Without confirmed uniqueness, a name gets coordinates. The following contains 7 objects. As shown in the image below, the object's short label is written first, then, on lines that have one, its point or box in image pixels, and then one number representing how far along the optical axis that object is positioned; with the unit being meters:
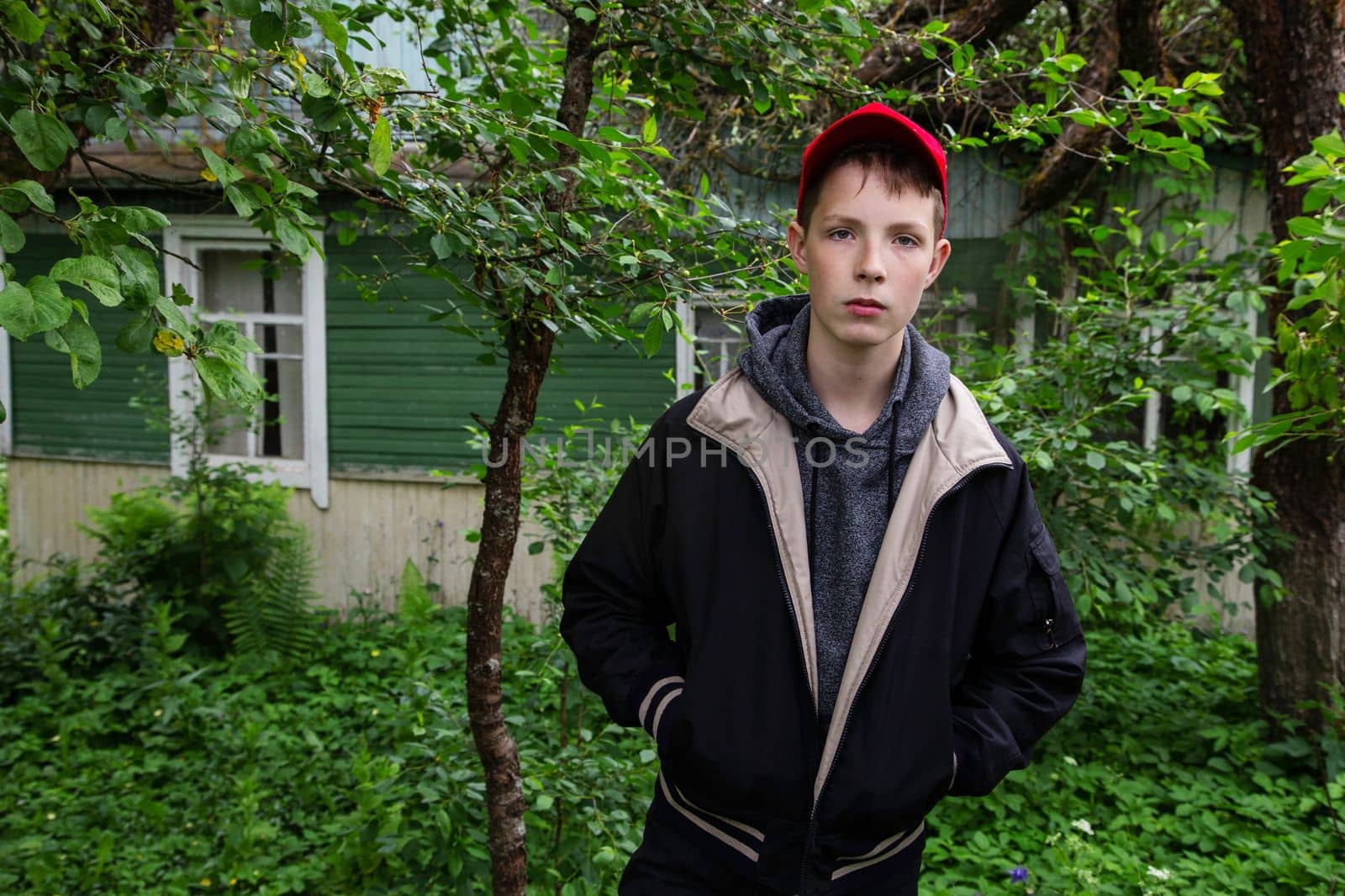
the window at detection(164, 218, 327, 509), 7.51
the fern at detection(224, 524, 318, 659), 6.39
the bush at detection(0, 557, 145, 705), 5.78
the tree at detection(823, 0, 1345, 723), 4.23
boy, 1.59
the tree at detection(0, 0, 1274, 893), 1.46
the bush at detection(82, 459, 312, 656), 6.46
